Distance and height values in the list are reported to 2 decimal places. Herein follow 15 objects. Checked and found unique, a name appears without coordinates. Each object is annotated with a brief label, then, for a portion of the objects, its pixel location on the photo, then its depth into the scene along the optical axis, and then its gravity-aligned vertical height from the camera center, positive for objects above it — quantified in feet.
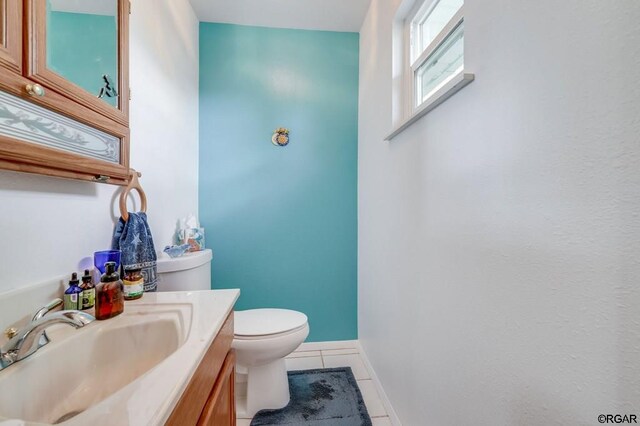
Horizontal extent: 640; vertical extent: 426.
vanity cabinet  1.71 -1.46
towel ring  3.33 +0.27
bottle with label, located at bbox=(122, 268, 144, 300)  2.91 -0.81
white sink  1.38 -1.04
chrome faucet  1.66 -0.81
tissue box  5.20 -0.50
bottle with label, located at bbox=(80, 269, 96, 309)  2.50 -0.76
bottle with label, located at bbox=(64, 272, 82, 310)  2.43 -0.78
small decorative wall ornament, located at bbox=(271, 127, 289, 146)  6.53 +1.95
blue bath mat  4.37 -3.49
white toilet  4.27 -2.10
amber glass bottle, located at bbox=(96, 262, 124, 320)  2.40 -0.77
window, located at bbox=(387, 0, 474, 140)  3.04 +2.26
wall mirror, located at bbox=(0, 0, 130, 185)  1.85 +1.09
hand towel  3.33 -0.43
